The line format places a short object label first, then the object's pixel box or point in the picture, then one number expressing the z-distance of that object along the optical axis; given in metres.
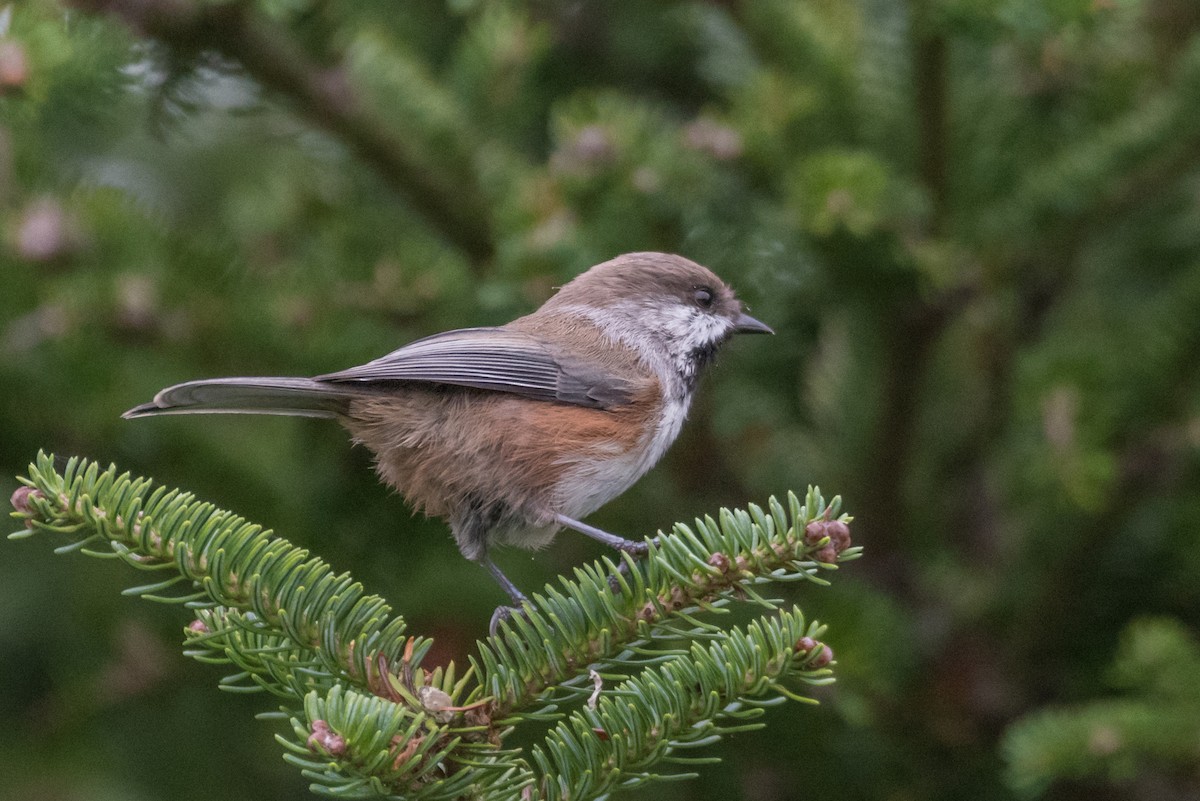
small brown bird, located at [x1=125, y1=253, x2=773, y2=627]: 5.30
